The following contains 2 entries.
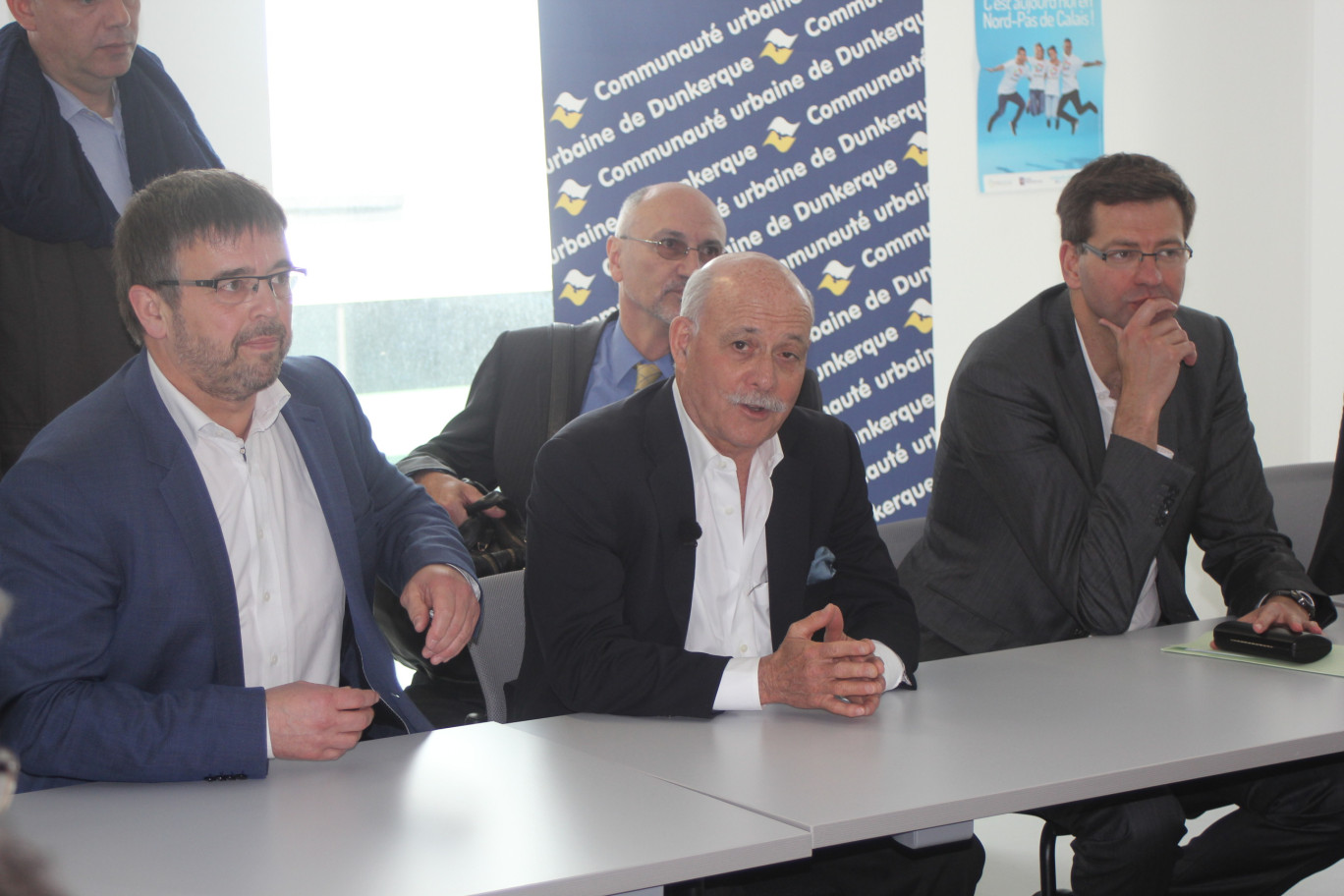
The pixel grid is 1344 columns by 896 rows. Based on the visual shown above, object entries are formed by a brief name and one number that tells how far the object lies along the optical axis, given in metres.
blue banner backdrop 4.38
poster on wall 5.18
